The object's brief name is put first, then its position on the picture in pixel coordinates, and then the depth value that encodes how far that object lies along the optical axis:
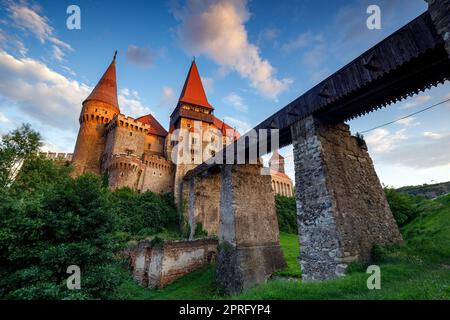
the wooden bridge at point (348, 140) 5.04
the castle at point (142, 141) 31.38
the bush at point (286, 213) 30.19
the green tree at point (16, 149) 19.88
